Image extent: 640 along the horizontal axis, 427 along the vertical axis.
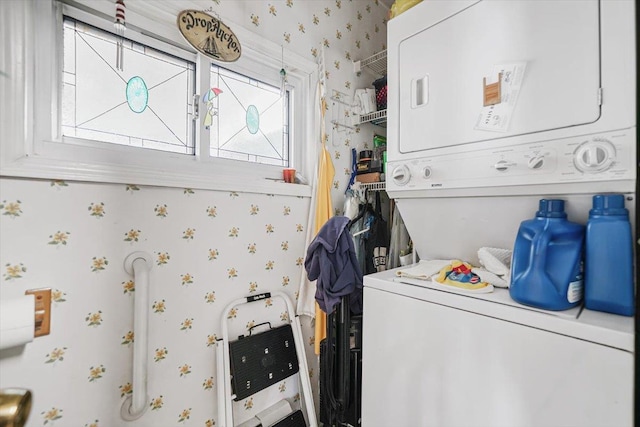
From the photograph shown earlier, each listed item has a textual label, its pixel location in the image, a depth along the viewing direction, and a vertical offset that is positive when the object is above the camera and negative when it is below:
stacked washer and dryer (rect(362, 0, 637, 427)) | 0.64 +0.09
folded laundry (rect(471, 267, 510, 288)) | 0.88 -0.21
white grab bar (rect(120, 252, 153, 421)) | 1.03 -0.49
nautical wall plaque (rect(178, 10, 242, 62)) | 1.13 +0.76
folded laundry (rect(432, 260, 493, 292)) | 0.85 -0.21
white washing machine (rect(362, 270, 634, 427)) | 0.60 -0.38
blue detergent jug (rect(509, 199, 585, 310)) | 0.70 -0.14
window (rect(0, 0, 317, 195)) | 0.92 +0.48
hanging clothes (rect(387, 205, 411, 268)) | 1.76 -0.17
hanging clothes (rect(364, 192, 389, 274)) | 1.77 -0.21
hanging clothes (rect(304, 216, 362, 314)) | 1.31 -0.25
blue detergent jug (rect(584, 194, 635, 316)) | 0.67 -0.11
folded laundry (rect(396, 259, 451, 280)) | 0.97 -0.21
